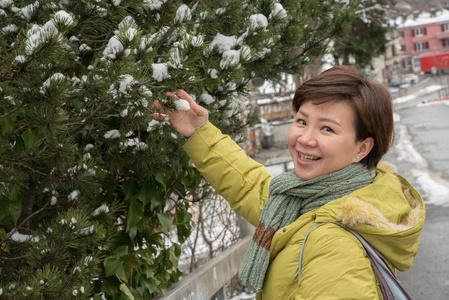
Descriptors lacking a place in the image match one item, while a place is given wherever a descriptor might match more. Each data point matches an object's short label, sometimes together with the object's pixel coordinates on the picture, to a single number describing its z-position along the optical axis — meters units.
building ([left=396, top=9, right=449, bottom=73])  84.32
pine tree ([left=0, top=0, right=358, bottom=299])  2.14
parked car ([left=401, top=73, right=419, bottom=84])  69.75
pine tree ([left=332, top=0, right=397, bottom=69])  16.66
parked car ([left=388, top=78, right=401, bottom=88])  63.94
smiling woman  2.11
